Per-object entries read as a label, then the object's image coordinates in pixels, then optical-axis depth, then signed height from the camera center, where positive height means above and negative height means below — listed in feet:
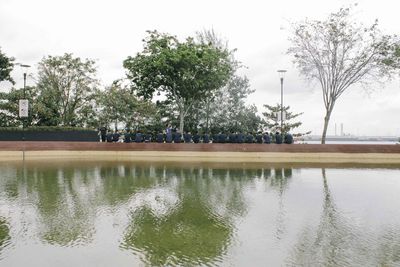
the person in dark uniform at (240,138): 106.42 +0.45
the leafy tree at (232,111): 133.59 +10.14
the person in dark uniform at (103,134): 113.70 +1.75
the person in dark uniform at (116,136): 110.01 +1.11
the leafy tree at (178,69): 113.70 +21.37
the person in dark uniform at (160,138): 108.37 +0.51
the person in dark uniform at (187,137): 107.34 +0.77
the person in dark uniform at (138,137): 106.98 +0.80
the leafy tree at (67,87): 147.54 +20.63
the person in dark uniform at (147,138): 109.75 +0.53
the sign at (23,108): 103.81 +8.67
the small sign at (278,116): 120.07 +7.24
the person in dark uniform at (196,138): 111.34 +0.36
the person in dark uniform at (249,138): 107.24 +0.31
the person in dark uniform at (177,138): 107.65 +0.50
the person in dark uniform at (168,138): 107.94 +0.51
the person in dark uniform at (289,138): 107.45 +0.43
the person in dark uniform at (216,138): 108.17 +0.48
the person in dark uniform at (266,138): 107.45 +0.44
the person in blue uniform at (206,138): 110.11 +0.49
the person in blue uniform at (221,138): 107.55 +0.47
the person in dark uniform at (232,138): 107.43 +0.46
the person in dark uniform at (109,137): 110.52 +0.84
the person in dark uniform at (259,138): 108.58 +0.45
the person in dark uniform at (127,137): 108.58 +0.81
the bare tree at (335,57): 114.11 +25.00
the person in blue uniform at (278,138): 107.06 +0.43
